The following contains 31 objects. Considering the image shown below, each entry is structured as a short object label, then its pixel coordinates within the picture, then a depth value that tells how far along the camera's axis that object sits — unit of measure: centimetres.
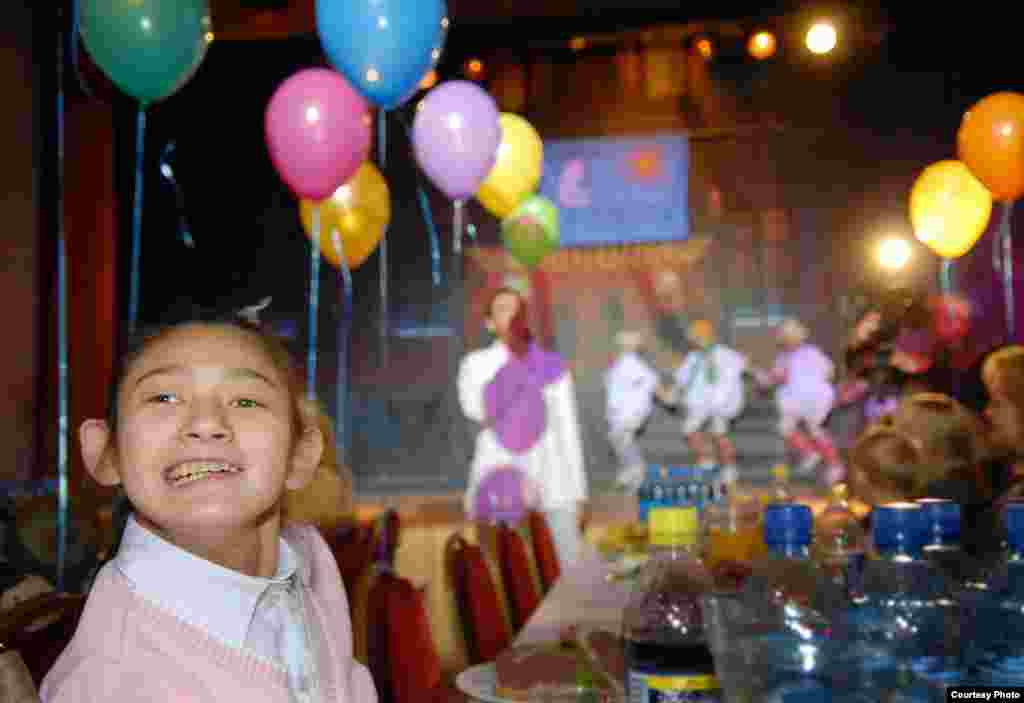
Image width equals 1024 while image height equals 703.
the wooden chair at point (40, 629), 95
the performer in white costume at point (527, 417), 654
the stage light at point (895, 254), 698
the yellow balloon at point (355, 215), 496
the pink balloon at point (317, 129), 379
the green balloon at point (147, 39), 339
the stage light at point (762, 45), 706
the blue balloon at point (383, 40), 321
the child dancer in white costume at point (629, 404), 700
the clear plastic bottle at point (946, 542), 105
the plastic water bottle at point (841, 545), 113
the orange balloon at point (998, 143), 363
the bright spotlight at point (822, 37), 541
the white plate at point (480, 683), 121
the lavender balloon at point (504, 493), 645
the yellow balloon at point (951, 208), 451
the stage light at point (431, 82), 729
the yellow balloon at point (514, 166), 483
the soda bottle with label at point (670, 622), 92
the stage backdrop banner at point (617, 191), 718
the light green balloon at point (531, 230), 566
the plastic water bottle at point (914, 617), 95
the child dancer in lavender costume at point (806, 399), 682
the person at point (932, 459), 219
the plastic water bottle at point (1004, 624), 93
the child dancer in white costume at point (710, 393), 696
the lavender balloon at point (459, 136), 402
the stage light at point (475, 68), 734
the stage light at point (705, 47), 734
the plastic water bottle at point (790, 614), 92
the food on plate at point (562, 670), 118
